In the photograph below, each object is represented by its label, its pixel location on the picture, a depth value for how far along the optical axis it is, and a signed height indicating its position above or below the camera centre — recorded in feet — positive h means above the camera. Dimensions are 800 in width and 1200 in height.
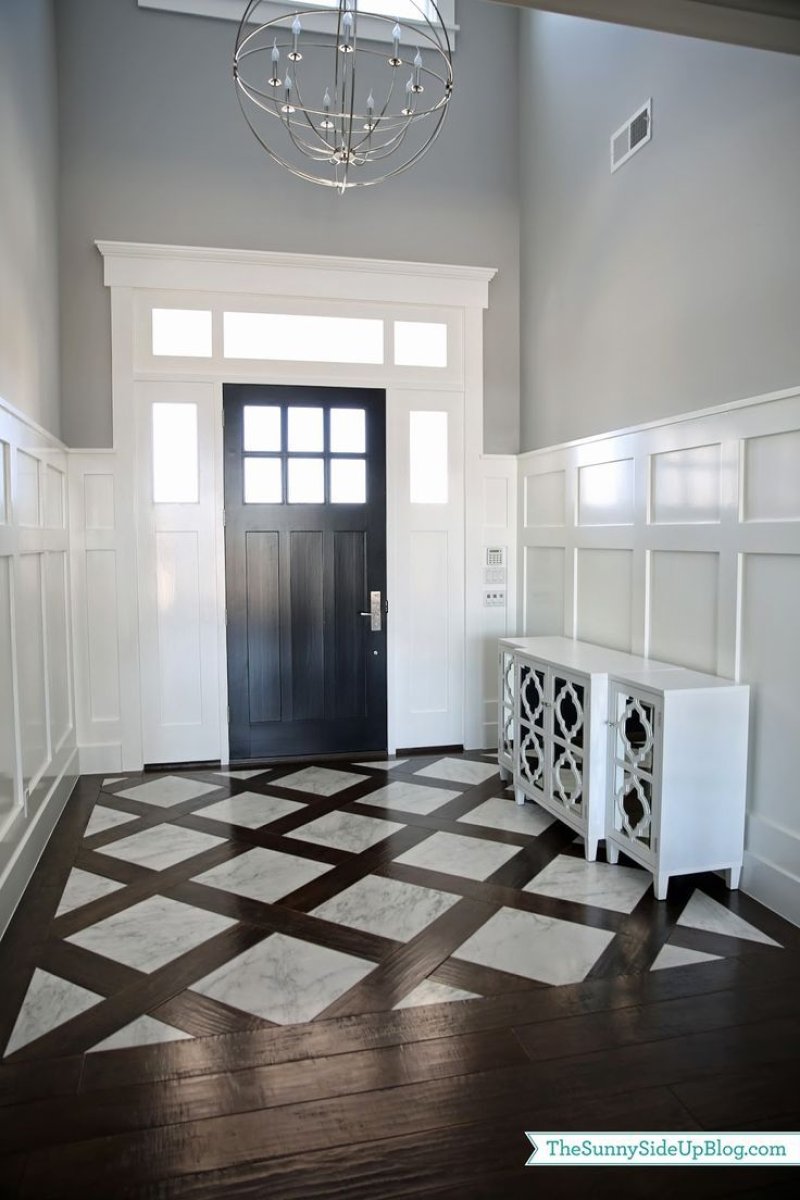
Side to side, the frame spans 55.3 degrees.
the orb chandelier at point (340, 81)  14.67 +9.26
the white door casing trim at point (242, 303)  14.56 +4.66
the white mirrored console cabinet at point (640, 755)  9.40 -2.80
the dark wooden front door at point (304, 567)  15.21 -0.40
